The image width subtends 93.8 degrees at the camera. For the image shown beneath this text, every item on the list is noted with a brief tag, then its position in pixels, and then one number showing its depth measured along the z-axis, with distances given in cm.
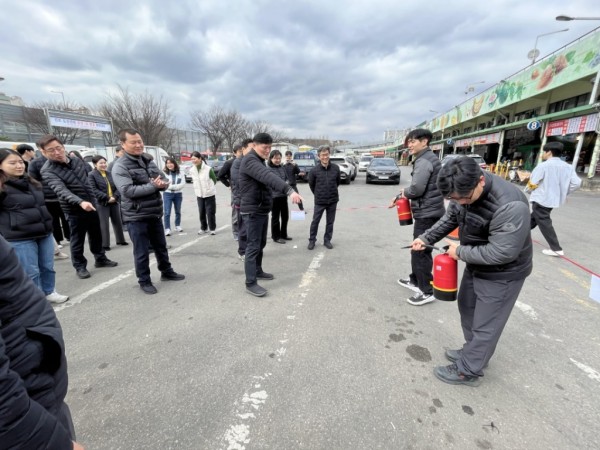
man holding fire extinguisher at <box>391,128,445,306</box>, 320
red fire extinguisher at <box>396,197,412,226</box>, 355
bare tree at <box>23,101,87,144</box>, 2406
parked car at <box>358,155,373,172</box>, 3106
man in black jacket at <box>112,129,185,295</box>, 344
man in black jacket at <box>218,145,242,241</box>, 596
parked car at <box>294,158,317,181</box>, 1706
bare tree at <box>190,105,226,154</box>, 3709
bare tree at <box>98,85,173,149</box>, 2394
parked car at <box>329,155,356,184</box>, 1664
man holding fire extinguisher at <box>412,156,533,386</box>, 179
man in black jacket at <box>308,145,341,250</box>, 548
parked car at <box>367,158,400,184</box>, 1627
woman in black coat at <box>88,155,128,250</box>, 539
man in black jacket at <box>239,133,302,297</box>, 342
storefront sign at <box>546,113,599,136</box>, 1356
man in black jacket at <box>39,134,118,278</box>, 388
